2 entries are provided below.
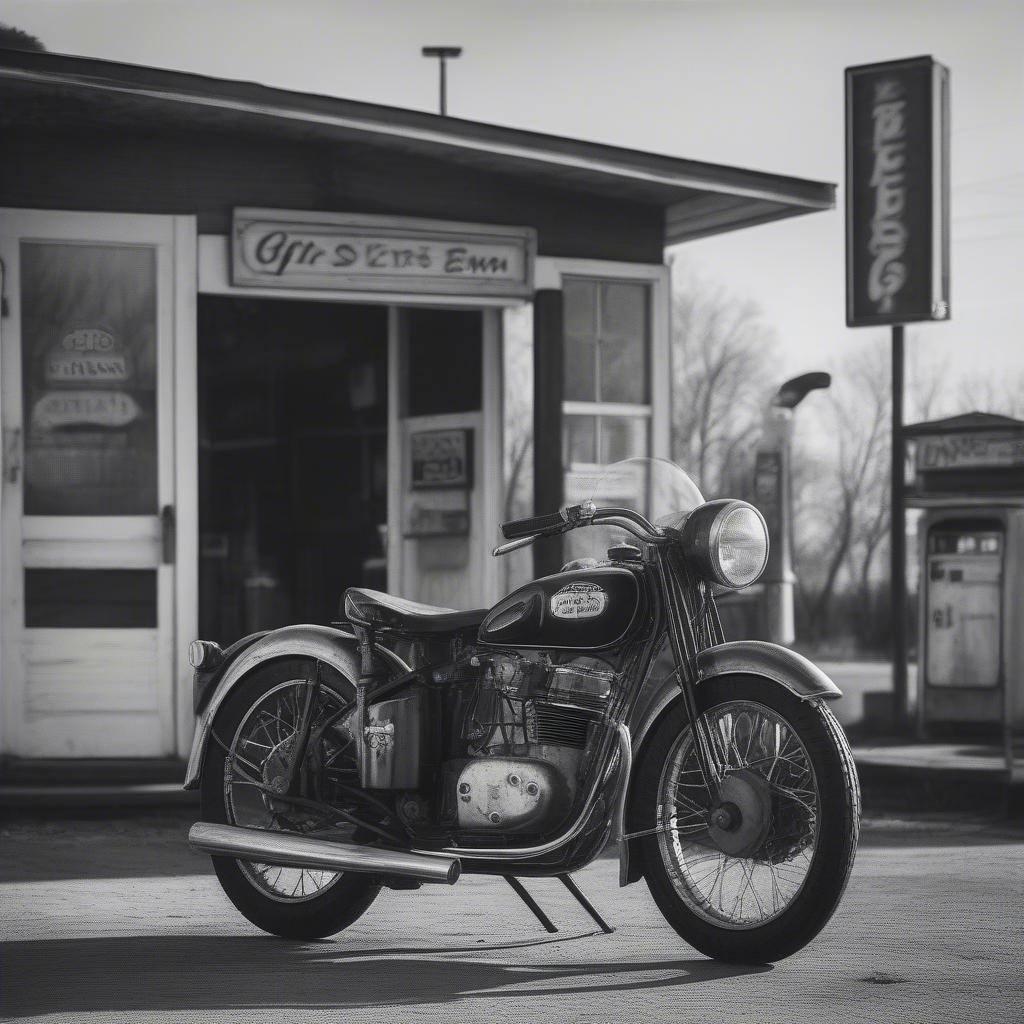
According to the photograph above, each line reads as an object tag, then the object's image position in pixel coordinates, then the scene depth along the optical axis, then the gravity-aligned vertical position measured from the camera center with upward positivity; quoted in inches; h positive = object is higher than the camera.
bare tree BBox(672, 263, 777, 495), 1658.5 +100.7
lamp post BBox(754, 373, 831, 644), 664.4 -12.1
